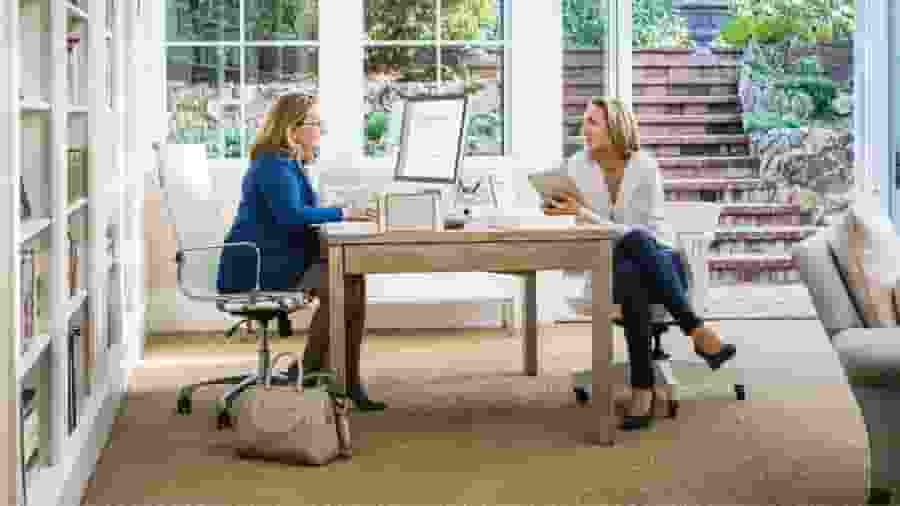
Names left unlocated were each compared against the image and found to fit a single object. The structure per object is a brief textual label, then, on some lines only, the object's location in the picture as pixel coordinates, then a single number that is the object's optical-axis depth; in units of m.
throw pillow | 3.75
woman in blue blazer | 5.15
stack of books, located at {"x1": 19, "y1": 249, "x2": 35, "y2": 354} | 3.33
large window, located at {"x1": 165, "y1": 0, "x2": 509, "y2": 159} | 7.40
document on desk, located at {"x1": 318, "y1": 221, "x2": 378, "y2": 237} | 4.57
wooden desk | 4.55
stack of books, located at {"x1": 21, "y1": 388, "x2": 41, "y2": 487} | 3.44
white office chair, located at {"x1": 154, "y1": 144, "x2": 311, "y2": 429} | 5.16
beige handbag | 4.35
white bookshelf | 3.00
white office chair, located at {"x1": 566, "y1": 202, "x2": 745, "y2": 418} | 5.35
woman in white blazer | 5.02
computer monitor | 5.01
